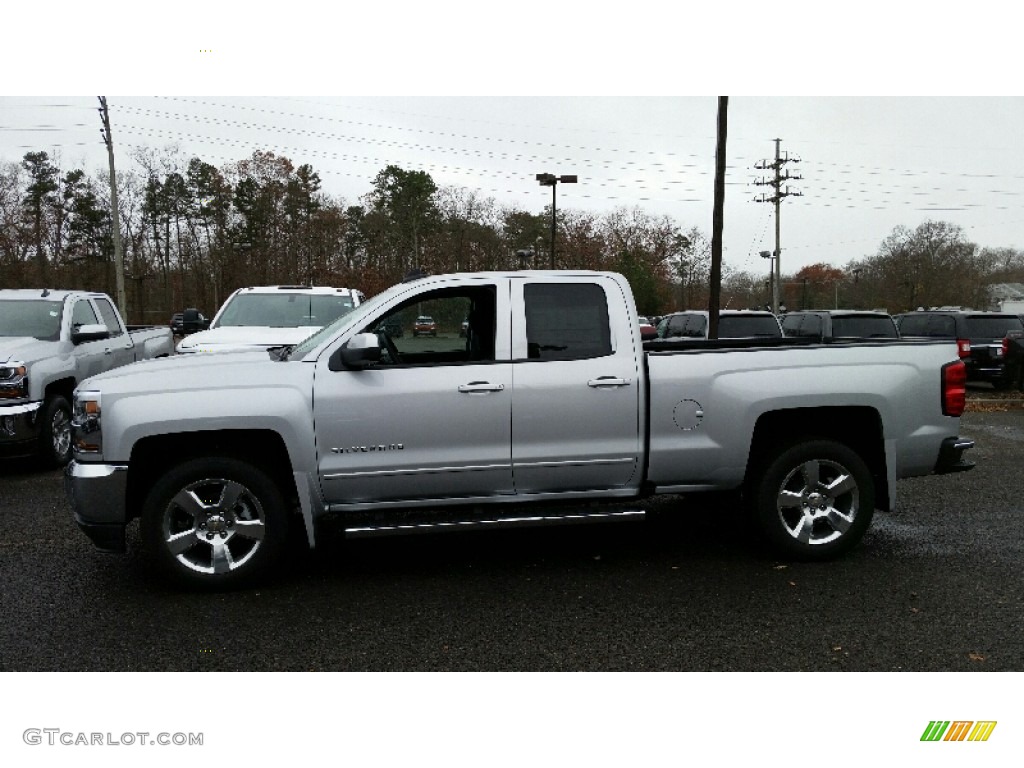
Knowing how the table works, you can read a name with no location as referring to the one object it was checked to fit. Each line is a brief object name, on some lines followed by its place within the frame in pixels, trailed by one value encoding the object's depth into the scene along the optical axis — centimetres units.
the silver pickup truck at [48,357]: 781
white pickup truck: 922
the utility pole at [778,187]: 4622
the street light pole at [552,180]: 3481
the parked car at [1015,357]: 1459
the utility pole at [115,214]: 2864
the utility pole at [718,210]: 1689
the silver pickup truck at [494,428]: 450
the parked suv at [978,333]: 1547
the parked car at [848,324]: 1440
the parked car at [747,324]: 1439
